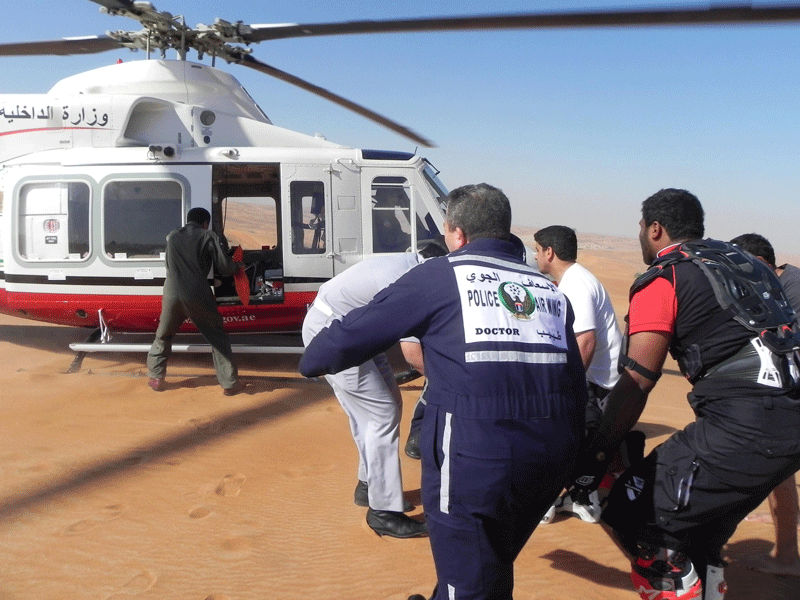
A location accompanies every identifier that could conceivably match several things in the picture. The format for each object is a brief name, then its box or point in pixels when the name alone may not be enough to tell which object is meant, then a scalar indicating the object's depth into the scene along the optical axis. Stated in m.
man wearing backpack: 2.31
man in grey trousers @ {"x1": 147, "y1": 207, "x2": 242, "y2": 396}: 6.83
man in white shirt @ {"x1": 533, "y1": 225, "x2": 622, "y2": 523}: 4.06
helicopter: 7.57
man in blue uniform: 1.97
